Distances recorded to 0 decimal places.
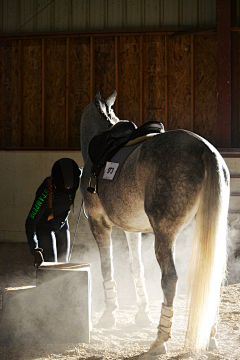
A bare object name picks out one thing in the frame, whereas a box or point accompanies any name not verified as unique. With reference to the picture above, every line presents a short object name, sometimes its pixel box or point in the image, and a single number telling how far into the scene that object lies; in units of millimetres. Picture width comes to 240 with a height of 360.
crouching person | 6567
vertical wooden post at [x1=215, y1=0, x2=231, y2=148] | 14297
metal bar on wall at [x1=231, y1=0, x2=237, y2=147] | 14742
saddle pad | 5840
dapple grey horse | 4895
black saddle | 6187
